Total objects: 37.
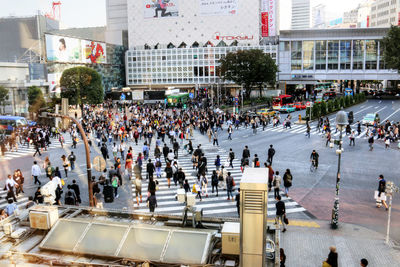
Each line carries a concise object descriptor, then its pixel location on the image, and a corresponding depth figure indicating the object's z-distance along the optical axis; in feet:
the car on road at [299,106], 188.24
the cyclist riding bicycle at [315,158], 71.60
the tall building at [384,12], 396.37
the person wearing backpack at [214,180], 58.67
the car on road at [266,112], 155.20
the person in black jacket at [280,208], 43.96
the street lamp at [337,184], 45.16
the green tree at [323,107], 154.71
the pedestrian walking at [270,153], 73.46
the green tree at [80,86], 178.19
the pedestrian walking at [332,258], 29.96
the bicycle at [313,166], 72.15
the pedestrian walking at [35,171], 64.57
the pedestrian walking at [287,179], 56.44
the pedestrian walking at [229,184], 56.54
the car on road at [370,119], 127.29
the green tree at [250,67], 204.64
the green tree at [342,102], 180.24
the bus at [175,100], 209.46
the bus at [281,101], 183.16
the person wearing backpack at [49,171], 64.00
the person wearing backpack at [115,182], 57.11
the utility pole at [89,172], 42.55
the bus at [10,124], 130.32
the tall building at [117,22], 332.60
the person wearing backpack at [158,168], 68.08
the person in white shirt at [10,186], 54.34
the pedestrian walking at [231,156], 74.74
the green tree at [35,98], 168.66
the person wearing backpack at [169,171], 63.12
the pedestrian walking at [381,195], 50.80
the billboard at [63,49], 206.39
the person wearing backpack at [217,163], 69.10
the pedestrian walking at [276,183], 54.49
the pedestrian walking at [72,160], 74.08
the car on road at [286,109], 178.40
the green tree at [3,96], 165.17
